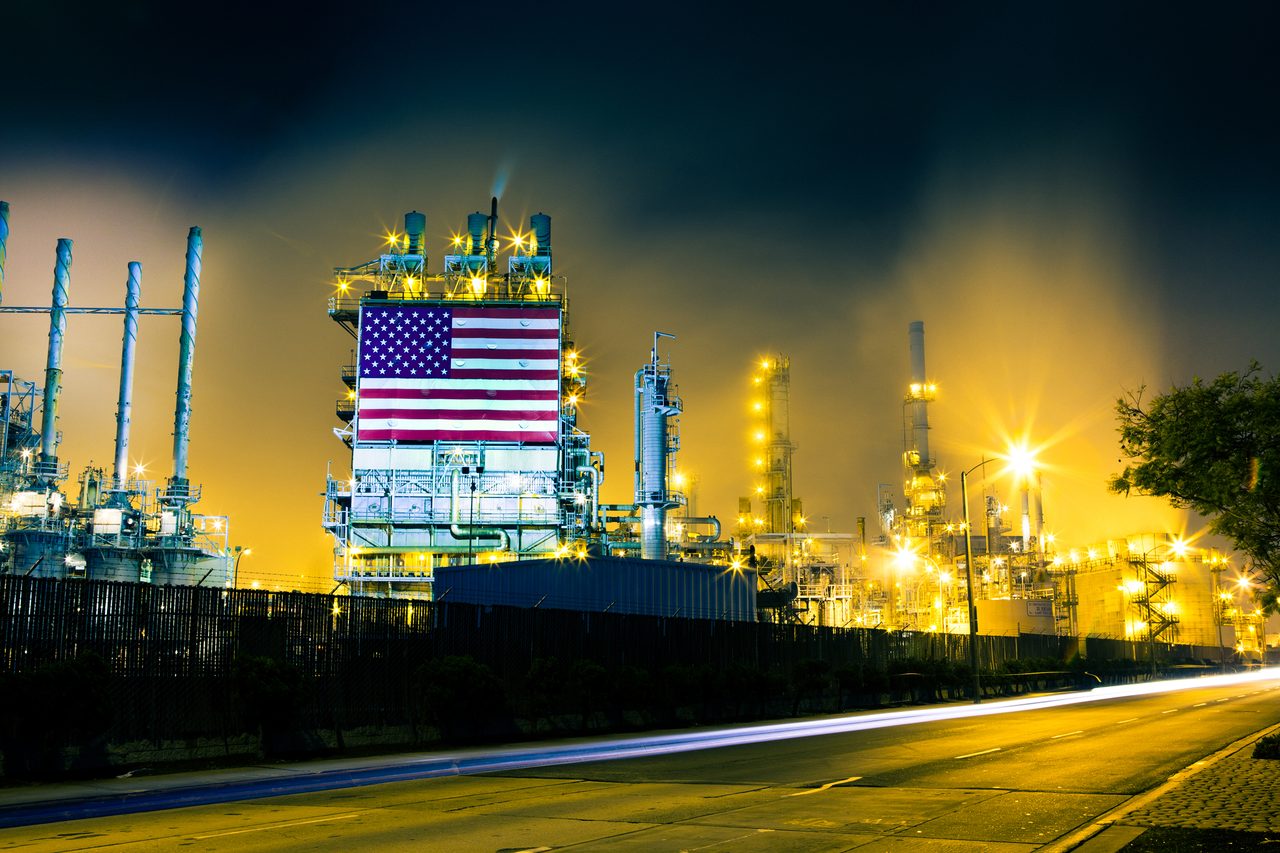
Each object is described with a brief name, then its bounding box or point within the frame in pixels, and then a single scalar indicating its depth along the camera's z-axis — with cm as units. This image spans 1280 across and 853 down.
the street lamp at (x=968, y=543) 4384
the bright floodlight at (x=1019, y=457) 4766
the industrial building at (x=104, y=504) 8406
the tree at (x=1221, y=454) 2003
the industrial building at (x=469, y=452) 7669
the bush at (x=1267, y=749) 1878
